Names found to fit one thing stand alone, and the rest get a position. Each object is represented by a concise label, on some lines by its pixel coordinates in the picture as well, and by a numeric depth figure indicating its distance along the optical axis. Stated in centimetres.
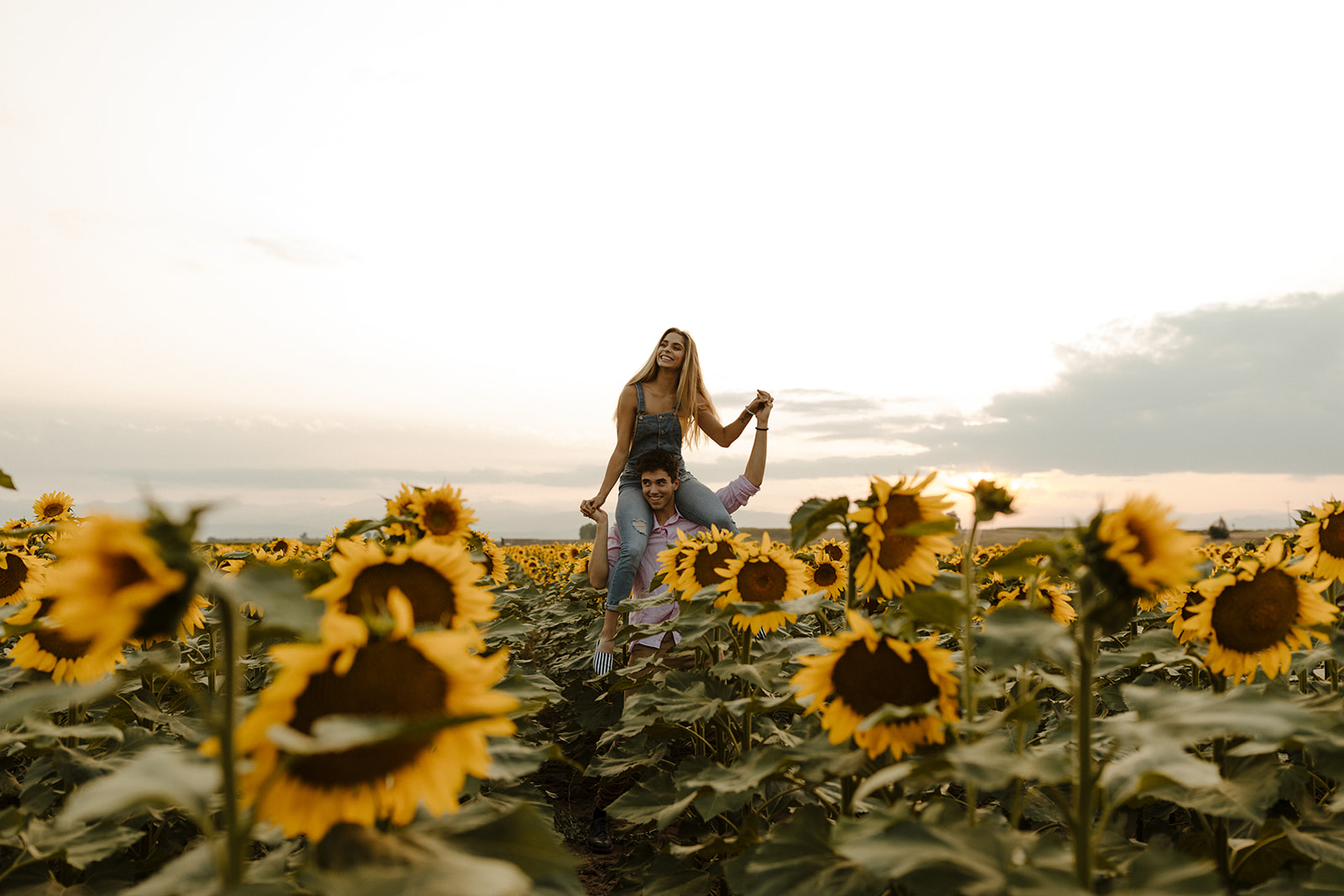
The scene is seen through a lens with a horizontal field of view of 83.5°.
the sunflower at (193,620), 327
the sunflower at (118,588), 119
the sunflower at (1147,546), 159
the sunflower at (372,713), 132
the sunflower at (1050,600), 443
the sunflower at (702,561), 407
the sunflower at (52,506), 829
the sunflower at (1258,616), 284
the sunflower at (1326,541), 369
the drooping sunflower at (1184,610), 319
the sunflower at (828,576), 516
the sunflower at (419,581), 208
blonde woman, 624
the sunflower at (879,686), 203
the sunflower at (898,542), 254
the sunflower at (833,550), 608
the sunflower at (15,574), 372
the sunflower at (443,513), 325
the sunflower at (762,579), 349
